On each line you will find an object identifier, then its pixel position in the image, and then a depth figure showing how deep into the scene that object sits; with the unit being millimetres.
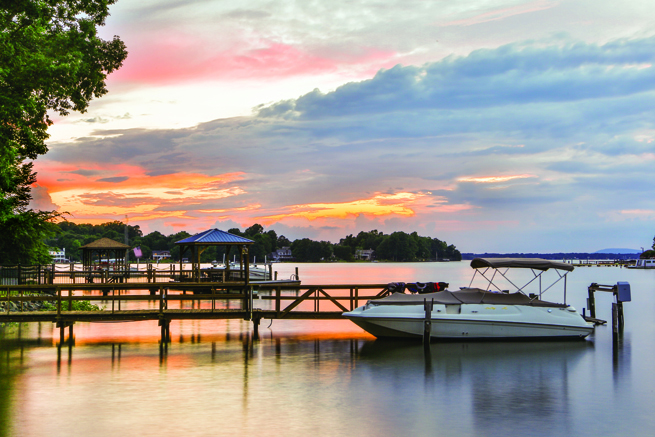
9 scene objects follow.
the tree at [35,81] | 22406
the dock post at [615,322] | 21484
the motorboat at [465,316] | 19656
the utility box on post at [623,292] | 22228
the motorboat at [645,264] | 175000
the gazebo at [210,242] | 35875
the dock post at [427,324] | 19125
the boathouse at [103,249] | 46719
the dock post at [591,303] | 26722
